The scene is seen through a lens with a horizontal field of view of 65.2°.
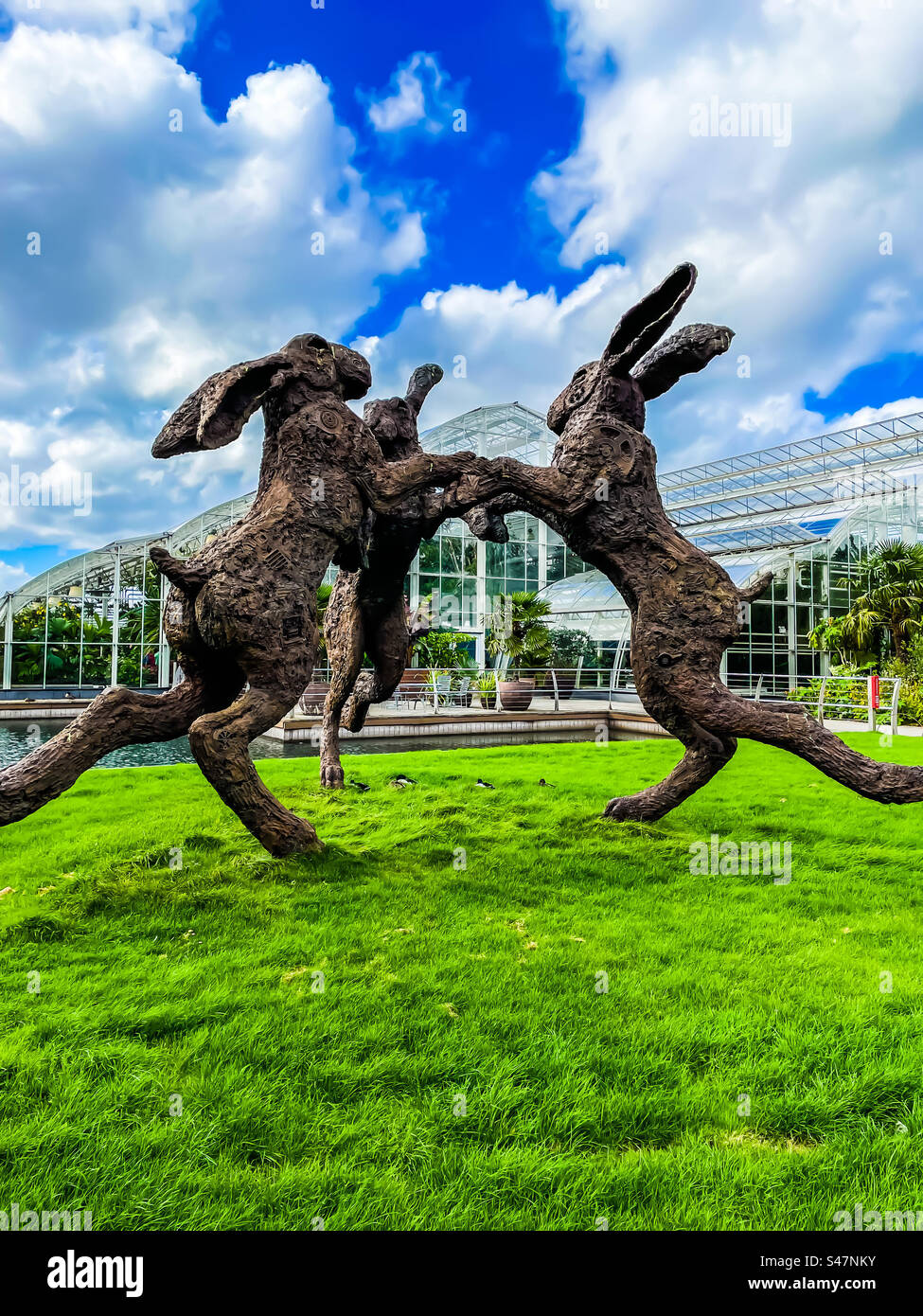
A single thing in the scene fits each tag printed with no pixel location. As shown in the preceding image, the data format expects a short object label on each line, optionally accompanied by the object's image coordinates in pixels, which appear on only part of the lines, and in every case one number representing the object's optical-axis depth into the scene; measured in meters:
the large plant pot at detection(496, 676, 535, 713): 15.15
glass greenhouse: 19.34
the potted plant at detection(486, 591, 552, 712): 18.02
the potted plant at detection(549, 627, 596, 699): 21.86
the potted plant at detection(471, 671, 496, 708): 16.06
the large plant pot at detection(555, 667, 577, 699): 21.58
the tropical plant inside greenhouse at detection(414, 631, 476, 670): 20.17
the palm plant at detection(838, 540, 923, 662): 16.59
